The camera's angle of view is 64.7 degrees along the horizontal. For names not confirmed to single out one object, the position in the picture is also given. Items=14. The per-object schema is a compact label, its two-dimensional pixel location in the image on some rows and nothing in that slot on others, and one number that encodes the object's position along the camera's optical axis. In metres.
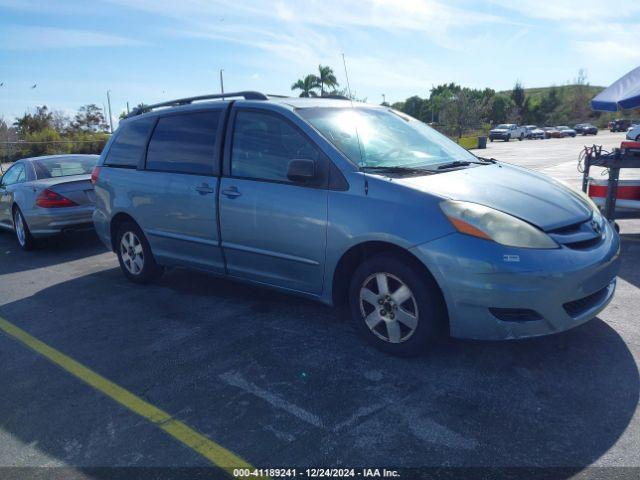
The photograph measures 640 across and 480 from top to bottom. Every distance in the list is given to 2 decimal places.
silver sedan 7.32
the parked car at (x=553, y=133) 58.94
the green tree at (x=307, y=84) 46.88
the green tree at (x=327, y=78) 47.31
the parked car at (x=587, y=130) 60.34
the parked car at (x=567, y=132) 59.88
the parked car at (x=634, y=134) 18.53
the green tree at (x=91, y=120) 51.22
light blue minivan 3.09
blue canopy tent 8.63
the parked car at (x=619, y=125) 64.14
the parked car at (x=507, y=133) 52.69
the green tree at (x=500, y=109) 80.62
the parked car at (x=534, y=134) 57.12
